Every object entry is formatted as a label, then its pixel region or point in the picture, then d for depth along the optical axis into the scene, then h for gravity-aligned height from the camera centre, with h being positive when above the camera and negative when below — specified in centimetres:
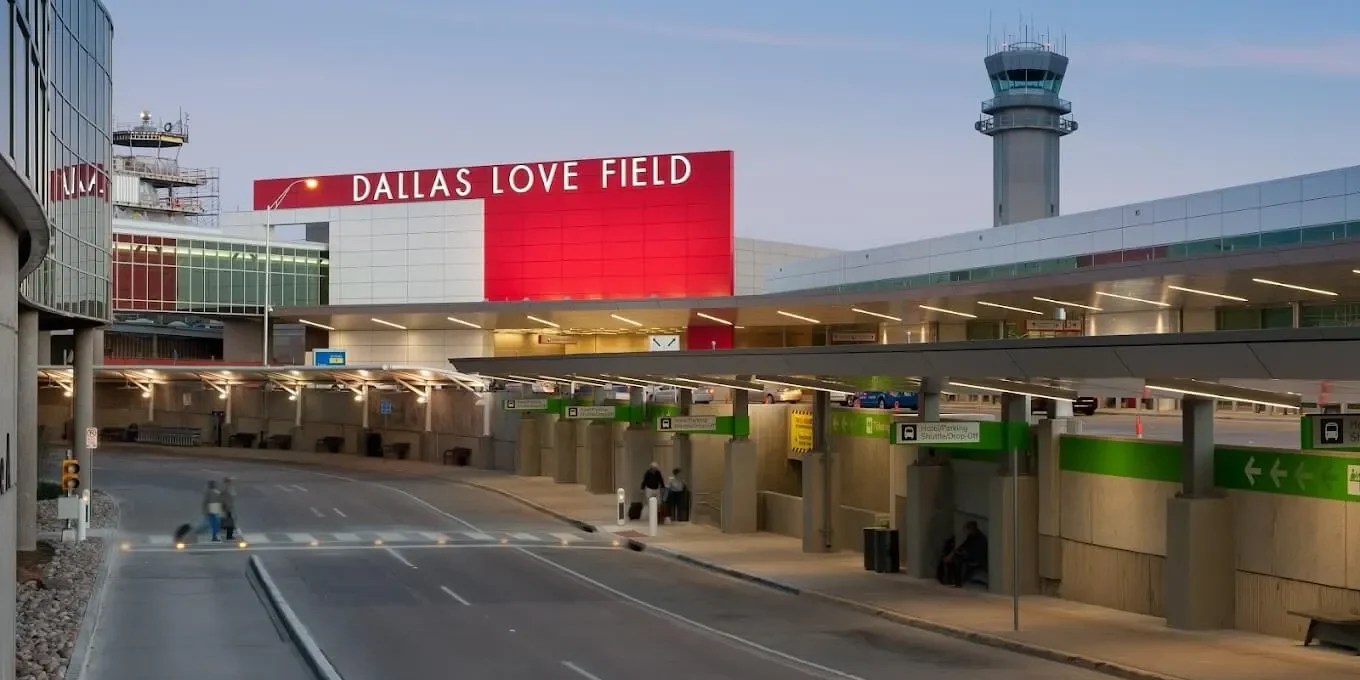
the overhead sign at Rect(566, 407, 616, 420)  4628 -106
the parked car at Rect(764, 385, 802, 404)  6485 -78
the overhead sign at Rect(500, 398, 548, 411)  5212 -95
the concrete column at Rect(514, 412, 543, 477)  5856 -268
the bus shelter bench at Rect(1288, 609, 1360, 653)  1934 -303
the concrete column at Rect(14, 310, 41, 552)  3102 -121
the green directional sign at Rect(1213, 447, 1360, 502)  2033 -123
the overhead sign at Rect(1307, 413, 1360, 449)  1834 -57
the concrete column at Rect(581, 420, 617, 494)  5025 -278
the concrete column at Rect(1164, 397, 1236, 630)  2191 -226
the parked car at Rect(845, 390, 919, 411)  5297 -73
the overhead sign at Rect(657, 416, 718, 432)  3759 -112
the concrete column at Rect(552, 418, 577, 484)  5450 -265
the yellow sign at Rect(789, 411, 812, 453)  4203 -143
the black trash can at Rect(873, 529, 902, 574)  2972 -328
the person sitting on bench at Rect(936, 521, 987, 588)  2780 -314
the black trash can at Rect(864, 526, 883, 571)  3002 -321
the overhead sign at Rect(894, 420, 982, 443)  2559 -87
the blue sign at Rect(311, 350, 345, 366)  8125 +84
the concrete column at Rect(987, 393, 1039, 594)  2645 -234
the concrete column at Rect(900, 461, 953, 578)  2903 -250
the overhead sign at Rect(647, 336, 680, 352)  7288 +156
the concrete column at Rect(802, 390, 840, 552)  3297 -252
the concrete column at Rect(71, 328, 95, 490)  3903 -30
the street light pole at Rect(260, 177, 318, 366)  7956 +744
